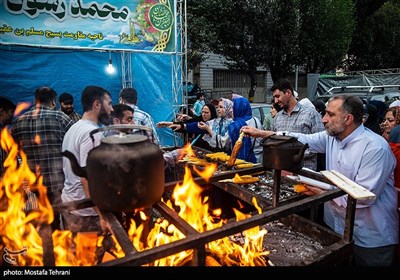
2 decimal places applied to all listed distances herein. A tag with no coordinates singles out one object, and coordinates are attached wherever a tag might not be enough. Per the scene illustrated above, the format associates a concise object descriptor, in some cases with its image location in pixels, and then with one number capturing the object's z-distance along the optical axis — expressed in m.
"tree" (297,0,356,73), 15.63
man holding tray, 2.49
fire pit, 1.53
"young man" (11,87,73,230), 3.91
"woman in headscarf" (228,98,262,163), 5.05
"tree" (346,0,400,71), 22.23
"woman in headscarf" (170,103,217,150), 5.86
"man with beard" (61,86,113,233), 2.81
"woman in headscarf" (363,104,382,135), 5.07
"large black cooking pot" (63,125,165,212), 1.56
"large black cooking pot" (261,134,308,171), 2.30
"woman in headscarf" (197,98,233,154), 5.25
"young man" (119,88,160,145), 4.59
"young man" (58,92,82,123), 6.07
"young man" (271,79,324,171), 4.31
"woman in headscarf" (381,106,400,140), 4.40
